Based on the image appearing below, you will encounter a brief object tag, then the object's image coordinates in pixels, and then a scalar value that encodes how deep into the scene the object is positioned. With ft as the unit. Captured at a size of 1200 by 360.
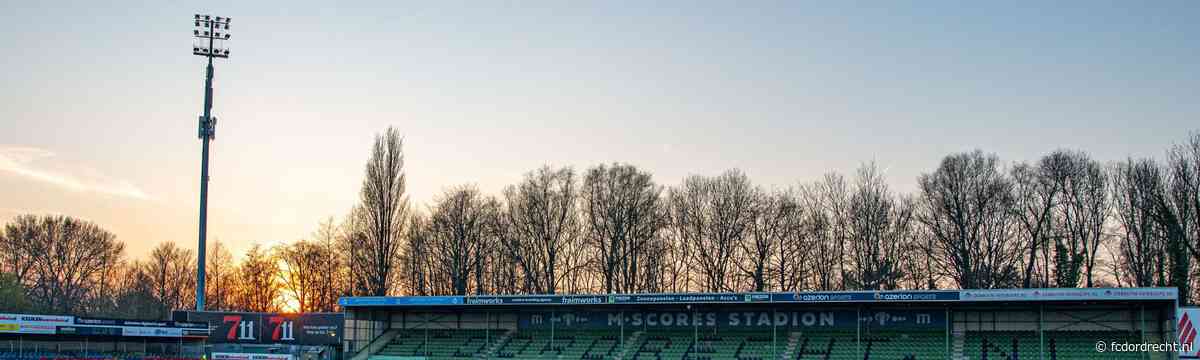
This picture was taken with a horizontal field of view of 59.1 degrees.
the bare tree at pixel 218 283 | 350.29
